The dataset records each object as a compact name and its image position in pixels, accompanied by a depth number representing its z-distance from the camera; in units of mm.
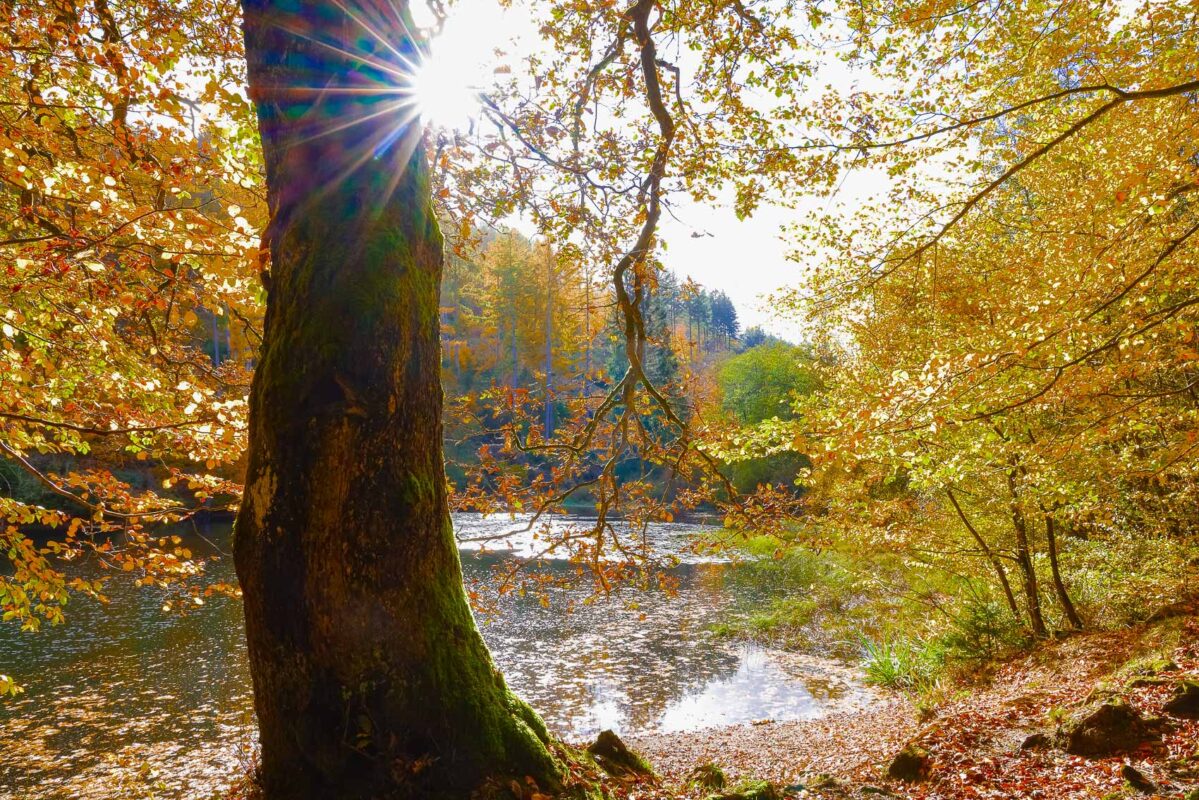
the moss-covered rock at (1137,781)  3297
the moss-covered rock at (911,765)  4219
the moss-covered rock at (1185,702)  4094
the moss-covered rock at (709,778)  4125
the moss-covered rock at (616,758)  3836
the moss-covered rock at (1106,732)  3973
